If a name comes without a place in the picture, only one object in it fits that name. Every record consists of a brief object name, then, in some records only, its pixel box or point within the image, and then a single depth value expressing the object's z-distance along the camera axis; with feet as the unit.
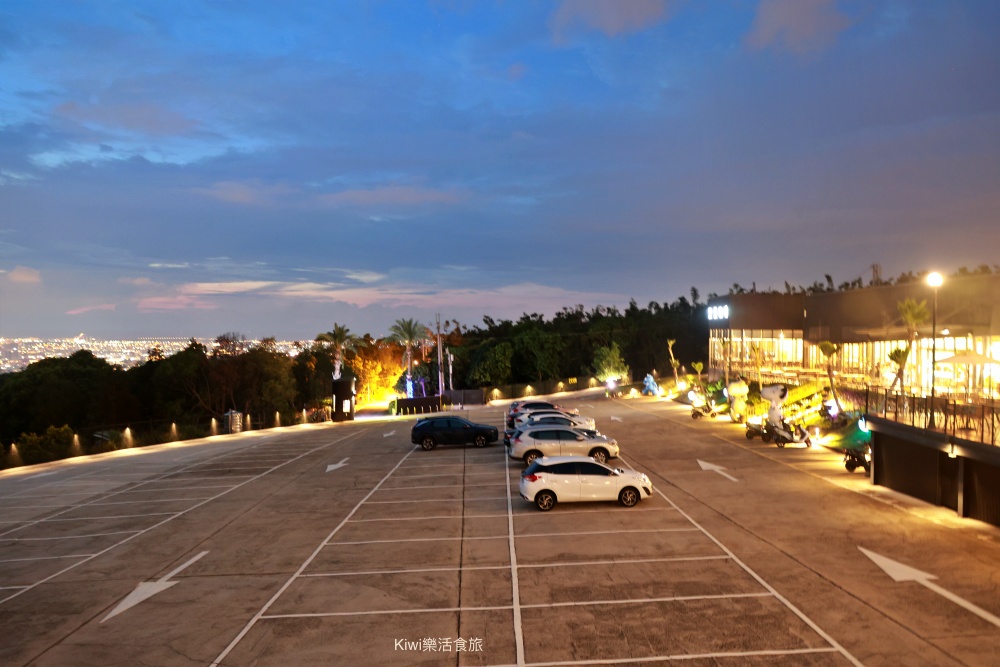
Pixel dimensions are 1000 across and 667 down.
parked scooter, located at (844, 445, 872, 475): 81.82
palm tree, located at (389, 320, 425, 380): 269.85
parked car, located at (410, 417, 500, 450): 113.19
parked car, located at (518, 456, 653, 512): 67.36
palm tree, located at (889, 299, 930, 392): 95.97
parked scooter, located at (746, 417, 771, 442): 108.07
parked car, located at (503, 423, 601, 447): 93.25
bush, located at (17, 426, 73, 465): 121.70
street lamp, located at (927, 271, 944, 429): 64.20
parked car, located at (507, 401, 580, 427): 124.77
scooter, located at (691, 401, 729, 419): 145.07
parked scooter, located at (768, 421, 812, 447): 102.47
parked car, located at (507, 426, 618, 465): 90.68
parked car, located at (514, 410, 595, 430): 110.93
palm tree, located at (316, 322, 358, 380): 232.73
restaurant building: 107.86
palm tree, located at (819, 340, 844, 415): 102.83
